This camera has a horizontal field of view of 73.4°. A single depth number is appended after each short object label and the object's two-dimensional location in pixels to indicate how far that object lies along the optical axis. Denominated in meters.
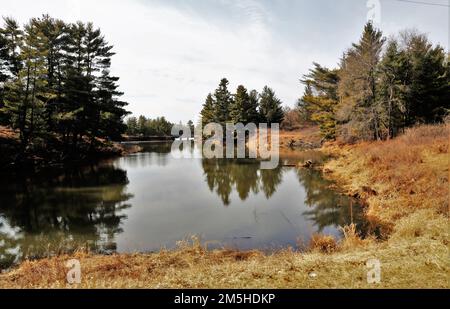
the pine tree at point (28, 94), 25.42
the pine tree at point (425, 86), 28.77
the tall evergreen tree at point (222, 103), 63.88
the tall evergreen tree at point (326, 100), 42.14
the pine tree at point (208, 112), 70.66
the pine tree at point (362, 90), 29.39
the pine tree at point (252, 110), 59.69
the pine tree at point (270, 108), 63.22
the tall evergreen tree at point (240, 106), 58.00
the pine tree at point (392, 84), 28.02
